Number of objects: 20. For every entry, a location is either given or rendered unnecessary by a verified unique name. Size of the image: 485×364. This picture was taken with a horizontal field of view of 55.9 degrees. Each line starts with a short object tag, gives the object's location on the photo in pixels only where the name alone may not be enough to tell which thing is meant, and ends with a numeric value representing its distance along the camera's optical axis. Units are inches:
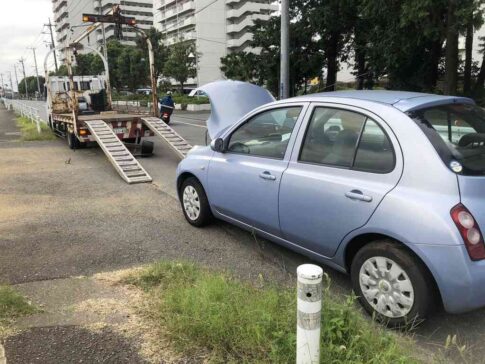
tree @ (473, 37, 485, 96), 878.6
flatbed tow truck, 383.2
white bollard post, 87.7
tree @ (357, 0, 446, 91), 628.4
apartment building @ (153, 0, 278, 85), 3326.8
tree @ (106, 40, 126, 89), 2291.2
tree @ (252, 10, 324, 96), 1042.1
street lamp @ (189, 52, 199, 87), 2052.4
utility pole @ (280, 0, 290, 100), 533.3
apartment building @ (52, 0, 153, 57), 4101.9
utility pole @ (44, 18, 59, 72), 2511.1
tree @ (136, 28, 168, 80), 2134.6
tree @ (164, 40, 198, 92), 1905.8
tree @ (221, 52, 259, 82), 1212.4
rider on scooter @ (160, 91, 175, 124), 826.2
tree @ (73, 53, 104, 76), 2305.6
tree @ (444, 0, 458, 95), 693.5
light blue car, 114.9
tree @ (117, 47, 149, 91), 2175.2
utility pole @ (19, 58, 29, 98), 4376.5
